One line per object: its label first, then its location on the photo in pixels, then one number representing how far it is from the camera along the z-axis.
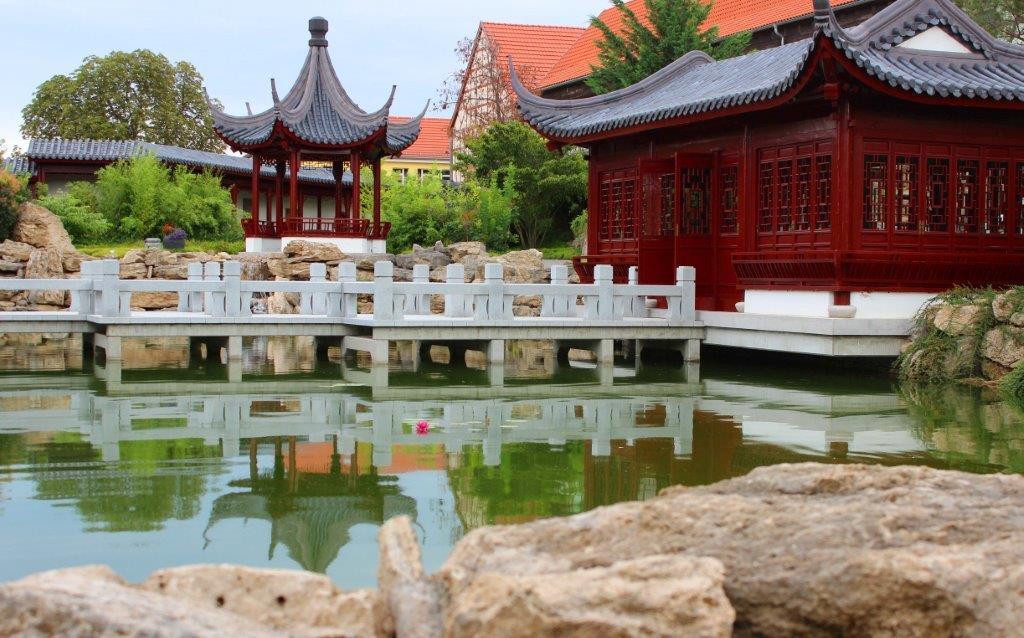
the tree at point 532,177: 26.81
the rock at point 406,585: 3.60
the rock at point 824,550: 3.64
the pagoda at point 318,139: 24.84
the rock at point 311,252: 22.75
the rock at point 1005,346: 12.23
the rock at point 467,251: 23.22
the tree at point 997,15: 24.09
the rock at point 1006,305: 12.43
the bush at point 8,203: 23.12
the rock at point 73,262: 22.92
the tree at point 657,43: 25.72
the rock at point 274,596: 3.74
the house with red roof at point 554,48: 27.83
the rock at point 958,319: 12.80
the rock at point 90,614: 3.22
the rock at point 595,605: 3.32
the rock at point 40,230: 23.39
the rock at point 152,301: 22.09
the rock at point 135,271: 22.94
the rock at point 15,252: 22.56
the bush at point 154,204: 27.17
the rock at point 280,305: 21.27
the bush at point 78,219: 26.11
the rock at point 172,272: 23.12
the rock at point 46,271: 22.03
